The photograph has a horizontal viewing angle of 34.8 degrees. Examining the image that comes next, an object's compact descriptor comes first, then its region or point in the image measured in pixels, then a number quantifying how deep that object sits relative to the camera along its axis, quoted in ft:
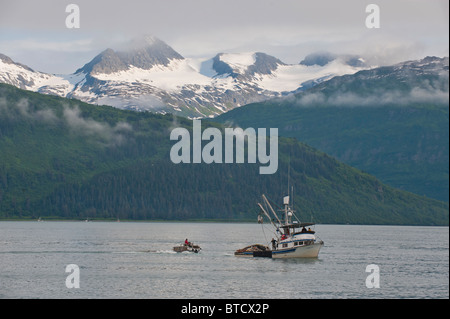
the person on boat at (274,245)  638.53
